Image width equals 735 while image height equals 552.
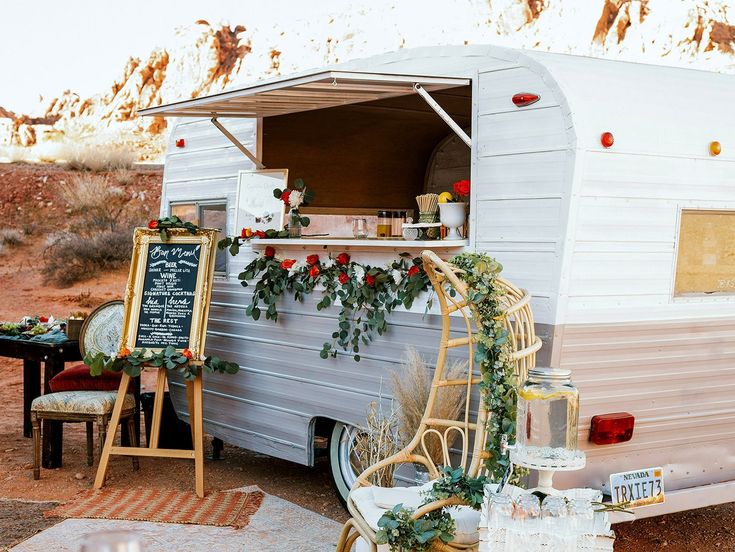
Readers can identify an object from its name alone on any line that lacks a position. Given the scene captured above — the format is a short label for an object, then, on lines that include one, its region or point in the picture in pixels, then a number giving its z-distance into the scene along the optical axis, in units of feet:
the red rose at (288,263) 19.89
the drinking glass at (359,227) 20.65
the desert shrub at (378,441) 17.02
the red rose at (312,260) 19.22
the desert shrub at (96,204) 68.64
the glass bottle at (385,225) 19.80
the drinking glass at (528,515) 10.56
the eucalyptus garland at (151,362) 20.80
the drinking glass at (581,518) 10.53
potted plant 16.88
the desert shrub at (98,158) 81.46
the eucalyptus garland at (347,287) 17.40
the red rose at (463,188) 16.94
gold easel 20.72
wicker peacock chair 13.01
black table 23.16
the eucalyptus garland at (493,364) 13.23
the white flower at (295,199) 21.07
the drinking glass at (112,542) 5.28
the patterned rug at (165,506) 18.93
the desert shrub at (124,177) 76.95
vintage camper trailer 14.66
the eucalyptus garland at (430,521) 12.49
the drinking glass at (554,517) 10.51
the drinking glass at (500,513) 10.68
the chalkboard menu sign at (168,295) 21.39
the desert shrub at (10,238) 65.72
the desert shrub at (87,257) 58.75
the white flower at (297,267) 19.72
